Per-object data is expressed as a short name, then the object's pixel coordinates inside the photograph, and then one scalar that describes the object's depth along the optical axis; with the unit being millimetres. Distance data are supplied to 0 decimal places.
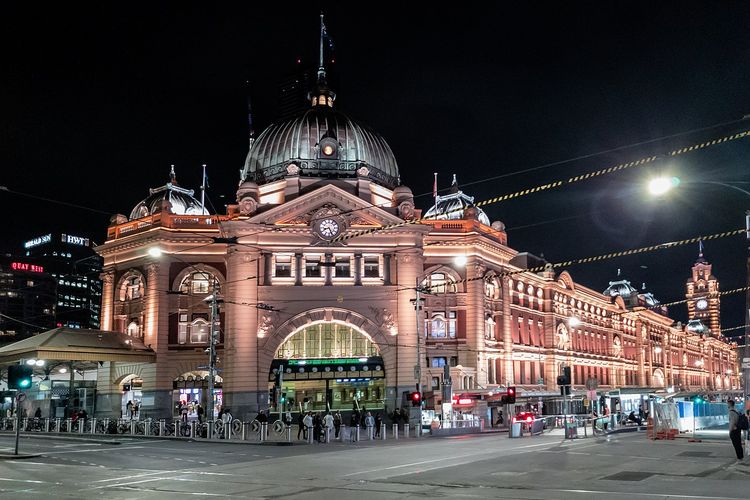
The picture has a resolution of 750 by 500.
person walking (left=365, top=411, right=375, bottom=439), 46381
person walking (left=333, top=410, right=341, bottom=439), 48947
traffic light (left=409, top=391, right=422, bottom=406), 48281
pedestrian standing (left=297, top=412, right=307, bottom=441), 44922
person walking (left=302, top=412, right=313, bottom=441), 43250
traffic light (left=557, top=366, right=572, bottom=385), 40369
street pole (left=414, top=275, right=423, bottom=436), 49406
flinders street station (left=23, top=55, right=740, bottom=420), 62688
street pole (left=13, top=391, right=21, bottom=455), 31809
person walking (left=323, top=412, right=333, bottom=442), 43594
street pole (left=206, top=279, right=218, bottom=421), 46531
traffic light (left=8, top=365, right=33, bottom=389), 34156
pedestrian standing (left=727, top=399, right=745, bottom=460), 26781
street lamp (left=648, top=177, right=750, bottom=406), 21531
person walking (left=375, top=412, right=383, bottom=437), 51538
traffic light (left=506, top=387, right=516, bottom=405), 48269
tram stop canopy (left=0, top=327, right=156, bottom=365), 55281
